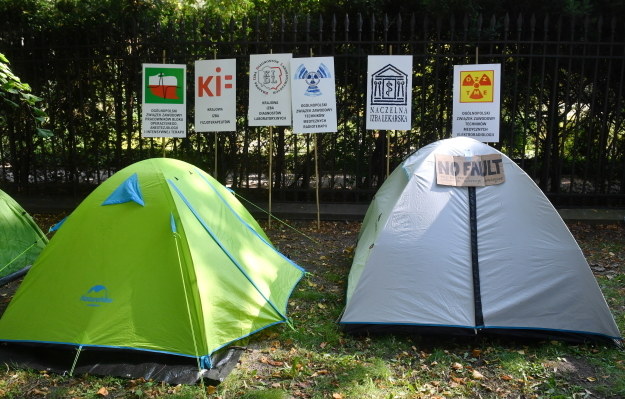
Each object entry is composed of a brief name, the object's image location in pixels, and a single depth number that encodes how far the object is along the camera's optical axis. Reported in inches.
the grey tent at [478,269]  170.9
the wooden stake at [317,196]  305.2
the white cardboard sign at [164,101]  301.0
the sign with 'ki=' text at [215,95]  300.0
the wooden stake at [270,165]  301.1
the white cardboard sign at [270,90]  295.0
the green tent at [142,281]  159.0
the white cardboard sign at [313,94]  290.8
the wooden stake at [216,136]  313.2
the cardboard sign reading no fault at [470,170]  181.5
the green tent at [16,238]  223.1
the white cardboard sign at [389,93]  293.0
